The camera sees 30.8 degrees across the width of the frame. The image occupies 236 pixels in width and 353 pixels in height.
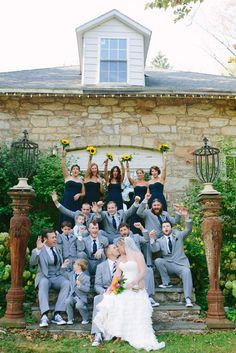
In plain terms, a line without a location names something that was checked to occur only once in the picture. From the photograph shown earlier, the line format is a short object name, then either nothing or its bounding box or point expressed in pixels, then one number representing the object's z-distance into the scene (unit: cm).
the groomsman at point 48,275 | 567
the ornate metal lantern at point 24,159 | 657
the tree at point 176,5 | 913
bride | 512
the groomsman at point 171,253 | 636
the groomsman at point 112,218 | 710
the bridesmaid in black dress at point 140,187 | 768
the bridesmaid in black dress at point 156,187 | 761
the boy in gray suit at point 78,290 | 569
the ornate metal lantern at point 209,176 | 641
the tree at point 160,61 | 3759
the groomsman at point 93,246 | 646
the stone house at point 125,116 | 997
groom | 589
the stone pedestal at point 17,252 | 571
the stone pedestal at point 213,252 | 584
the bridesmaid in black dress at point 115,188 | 764
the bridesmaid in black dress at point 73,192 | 756
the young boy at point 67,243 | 648
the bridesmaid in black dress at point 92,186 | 765
